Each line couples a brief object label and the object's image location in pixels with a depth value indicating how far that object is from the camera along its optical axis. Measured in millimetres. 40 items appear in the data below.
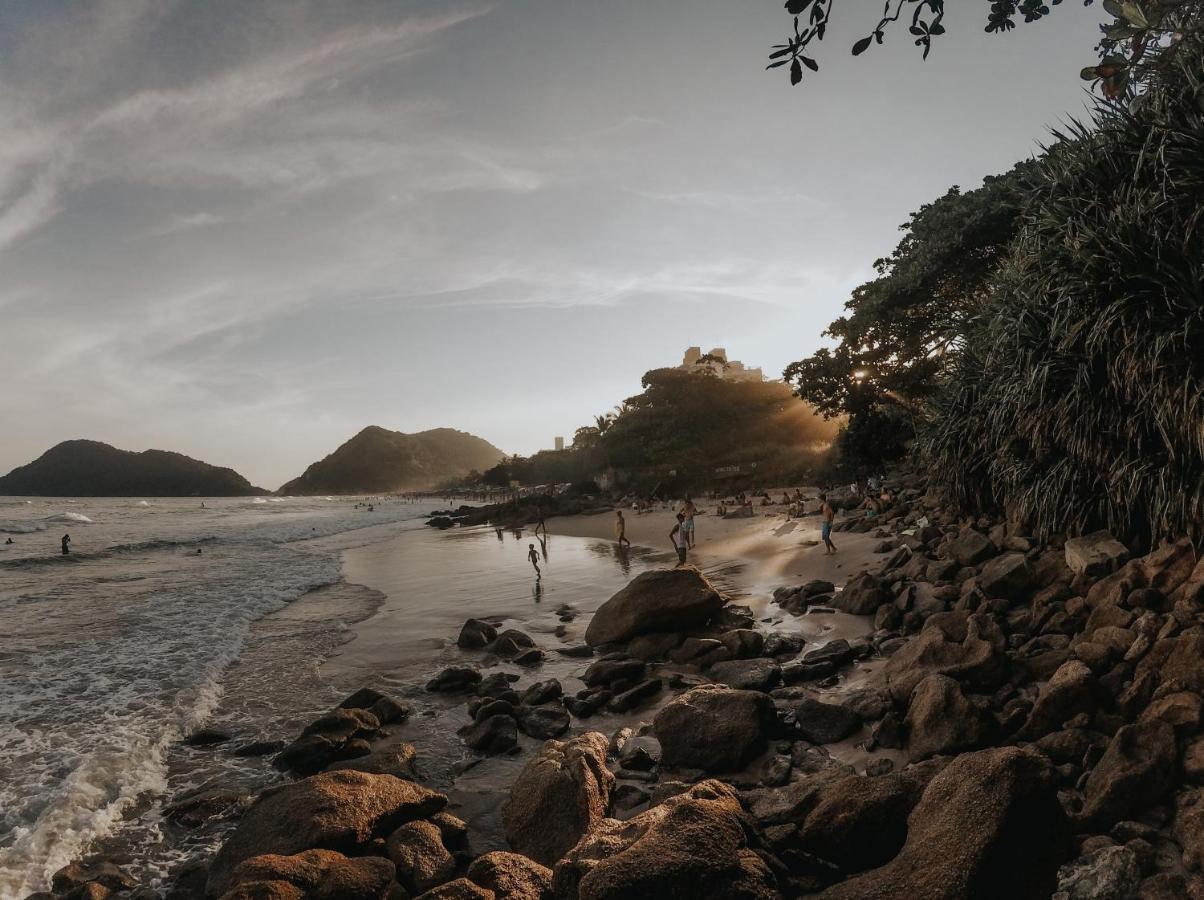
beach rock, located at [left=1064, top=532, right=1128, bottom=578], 7359
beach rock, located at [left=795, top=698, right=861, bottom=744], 6195
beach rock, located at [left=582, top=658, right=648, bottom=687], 8727
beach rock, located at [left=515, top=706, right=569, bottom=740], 7355
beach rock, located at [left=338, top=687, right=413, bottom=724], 8078
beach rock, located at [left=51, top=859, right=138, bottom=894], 5051
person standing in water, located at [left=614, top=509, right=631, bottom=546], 23438
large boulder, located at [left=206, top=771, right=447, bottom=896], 4750
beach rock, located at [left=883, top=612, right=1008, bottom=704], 6059
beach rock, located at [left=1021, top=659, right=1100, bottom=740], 4977
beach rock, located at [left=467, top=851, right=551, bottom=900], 3762
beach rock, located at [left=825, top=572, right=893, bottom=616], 10141
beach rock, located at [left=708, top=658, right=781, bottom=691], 7855
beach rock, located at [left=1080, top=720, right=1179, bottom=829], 3881
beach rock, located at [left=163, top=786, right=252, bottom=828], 6047
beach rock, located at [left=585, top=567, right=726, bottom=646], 10578
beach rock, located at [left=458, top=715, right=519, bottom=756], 7039
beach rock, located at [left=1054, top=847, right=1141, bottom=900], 3285
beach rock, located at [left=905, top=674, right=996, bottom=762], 5141
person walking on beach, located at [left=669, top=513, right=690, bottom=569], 18469
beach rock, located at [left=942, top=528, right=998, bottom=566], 9680
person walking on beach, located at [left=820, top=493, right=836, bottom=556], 15850
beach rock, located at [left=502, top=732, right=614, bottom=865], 4820
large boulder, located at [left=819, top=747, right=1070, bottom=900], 3146
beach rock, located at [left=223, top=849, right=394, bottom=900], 3971
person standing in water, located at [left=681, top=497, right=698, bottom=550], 19386
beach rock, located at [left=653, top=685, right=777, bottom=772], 5918
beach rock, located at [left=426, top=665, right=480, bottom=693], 9219
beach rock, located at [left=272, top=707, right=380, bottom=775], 6875
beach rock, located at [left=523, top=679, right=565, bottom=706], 8320
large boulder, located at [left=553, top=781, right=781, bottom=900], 3209
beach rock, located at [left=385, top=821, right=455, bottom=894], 4566
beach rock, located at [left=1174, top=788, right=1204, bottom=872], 3326
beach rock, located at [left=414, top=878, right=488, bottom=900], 3609
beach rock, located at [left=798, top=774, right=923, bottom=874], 3863
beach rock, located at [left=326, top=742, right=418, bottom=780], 6500
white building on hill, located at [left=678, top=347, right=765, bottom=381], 56000
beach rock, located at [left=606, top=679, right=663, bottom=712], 7859
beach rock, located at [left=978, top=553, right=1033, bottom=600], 8188
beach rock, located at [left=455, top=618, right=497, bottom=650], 11398
